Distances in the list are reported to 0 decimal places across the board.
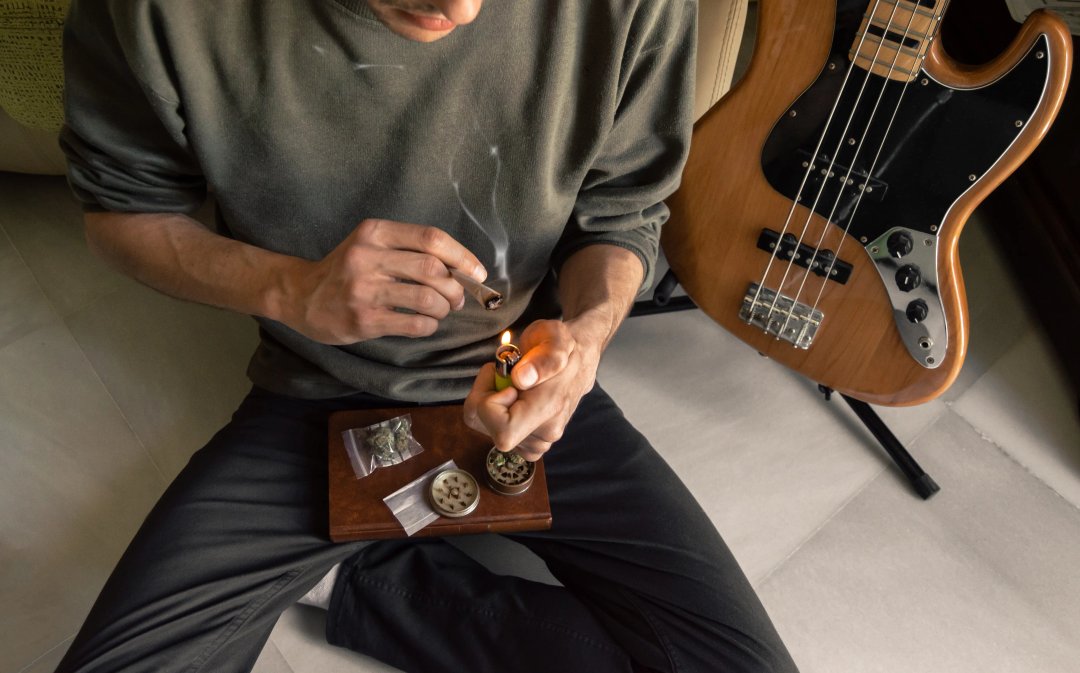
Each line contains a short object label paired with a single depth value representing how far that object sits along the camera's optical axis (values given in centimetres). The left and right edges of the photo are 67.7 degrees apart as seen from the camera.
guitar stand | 160
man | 85
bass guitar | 117
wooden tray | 112
